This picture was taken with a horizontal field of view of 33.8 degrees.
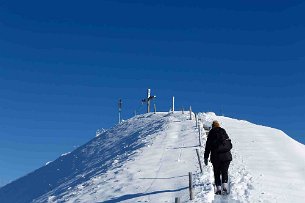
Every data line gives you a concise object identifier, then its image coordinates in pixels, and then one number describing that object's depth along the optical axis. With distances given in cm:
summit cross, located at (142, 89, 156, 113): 5241
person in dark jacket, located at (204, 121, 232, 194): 1602
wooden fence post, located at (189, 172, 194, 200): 1669
